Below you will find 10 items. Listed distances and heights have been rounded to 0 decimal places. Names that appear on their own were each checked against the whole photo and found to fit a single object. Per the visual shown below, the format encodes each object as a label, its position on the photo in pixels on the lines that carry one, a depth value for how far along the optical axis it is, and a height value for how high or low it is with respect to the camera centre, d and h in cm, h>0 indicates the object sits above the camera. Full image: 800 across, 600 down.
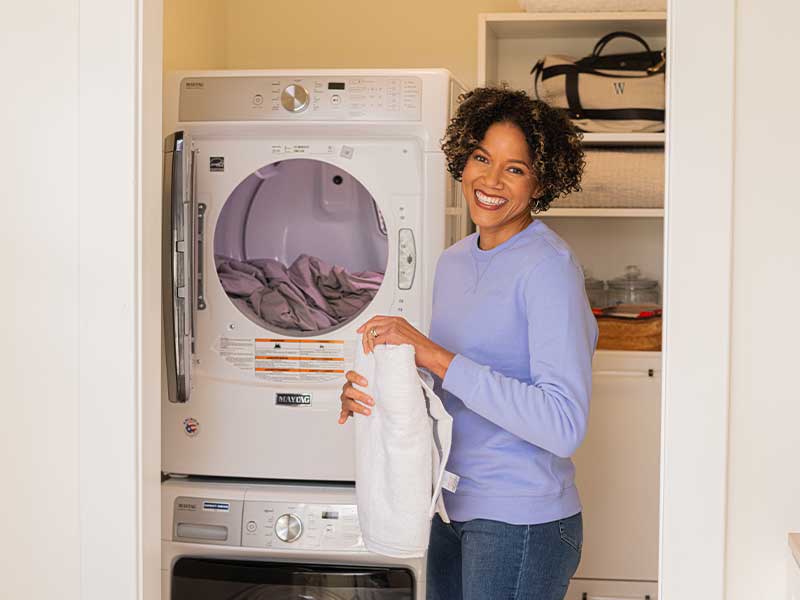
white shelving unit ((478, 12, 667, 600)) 293 -54
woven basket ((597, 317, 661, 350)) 297 -17
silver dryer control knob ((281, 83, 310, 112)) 237 +40
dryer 235 +7
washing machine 234 -64
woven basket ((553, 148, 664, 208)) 302 +28
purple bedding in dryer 247 -4
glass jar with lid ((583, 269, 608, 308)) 331 -5
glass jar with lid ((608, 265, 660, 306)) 327 -5
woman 166 -14
